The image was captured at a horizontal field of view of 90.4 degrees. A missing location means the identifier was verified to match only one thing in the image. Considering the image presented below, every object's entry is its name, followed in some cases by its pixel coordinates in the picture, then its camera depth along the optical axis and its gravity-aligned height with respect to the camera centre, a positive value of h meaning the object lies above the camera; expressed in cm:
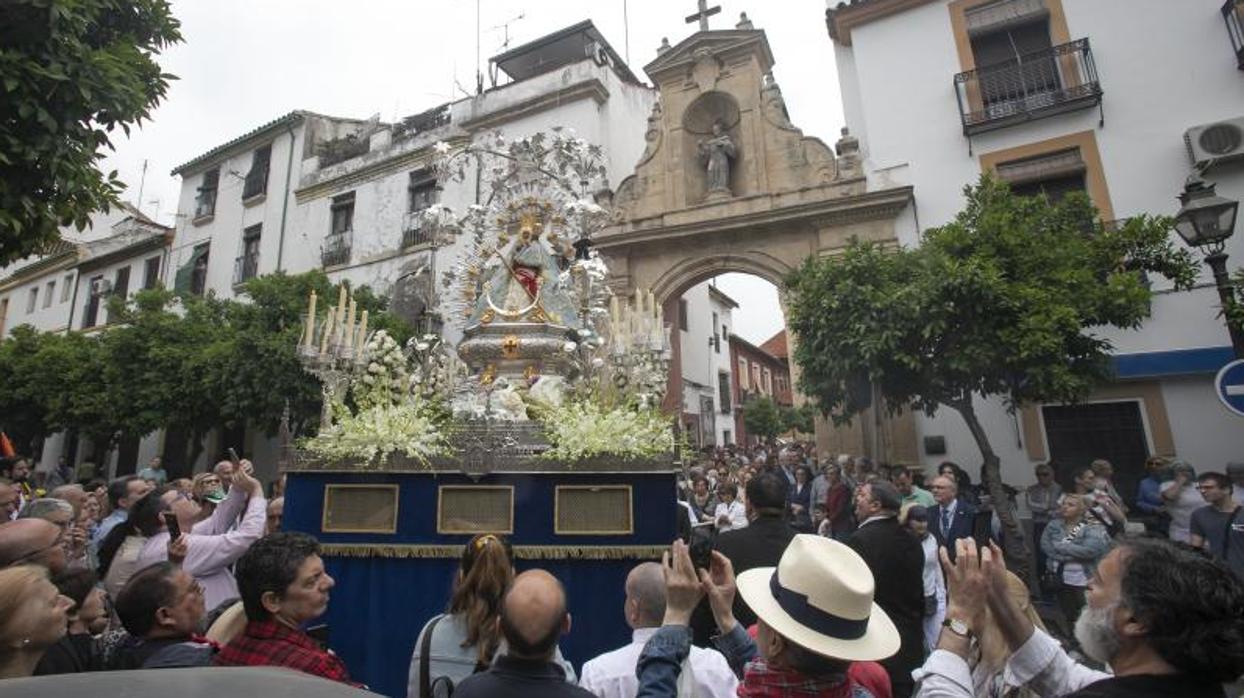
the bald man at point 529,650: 170 -47
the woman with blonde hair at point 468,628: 237 -55
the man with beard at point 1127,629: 145 -42
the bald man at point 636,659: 210 -63
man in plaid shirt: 208 -41
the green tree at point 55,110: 499 +327
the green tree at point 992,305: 786 +211
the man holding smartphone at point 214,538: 355 -26
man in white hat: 175 -45
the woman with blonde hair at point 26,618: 171 -33
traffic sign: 500 +60
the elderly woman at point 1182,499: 624 -38
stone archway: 1266 +625
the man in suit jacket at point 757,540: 352 -38
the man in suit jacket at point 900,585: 361 -66
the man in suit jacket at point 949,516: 550 -42
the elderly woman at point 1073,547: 534 -71
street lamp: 582 +224
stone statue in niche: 1407 +710
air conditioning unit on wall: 1007 +515
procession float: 425 +2
